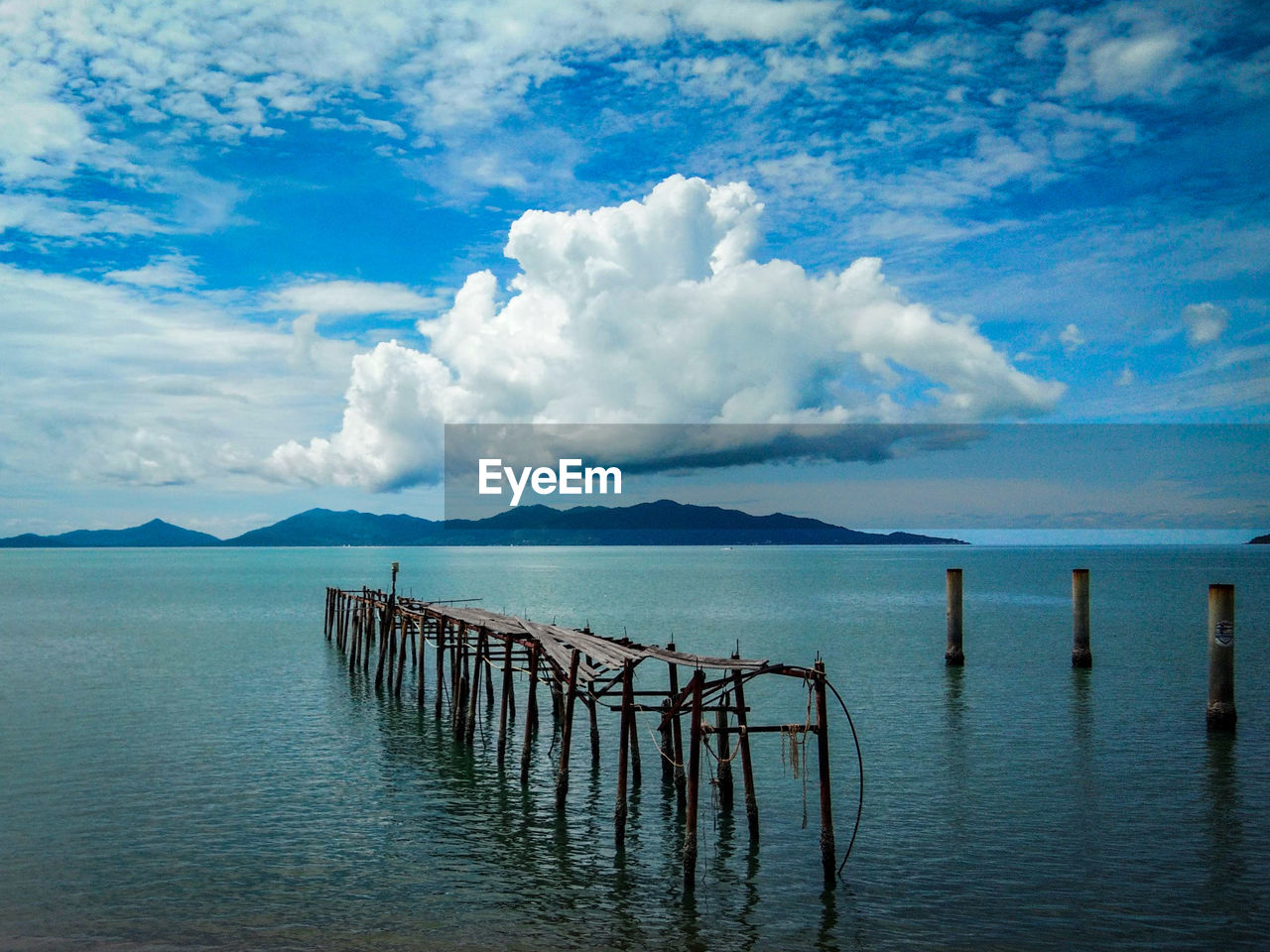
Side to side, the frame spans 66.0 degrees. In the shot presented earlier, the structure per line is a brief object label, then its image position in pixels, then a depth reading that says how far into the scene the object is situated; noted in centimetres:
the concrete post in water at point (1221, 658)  2598
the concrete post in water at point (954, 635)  4077
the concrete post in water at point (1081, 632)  3888
